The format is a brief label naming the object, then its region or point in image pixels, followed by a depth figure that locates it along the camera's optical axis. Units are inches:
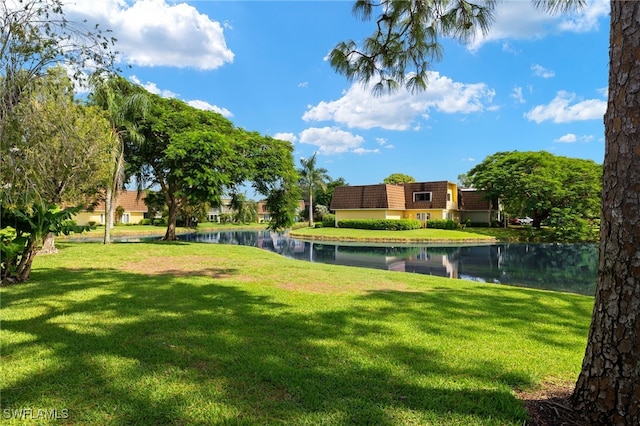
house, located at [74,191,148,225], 1697.8
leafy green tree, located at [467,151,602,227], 1101.7
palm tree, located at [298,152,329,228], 1654.8
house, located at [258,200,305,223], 2452.0
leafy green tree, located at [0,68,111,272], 166.1
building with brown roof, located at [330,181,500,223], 1423.5
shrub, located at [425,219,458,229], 1314.0
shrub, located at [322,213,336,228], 1552.7
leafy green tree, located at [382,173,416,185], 2148.5
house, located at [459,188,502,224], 1525.6
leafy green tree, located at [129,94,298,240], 580.7
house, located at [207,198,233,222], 2253.7
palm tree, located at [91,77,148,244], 565.2
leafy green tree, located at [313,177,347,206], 2110.9
